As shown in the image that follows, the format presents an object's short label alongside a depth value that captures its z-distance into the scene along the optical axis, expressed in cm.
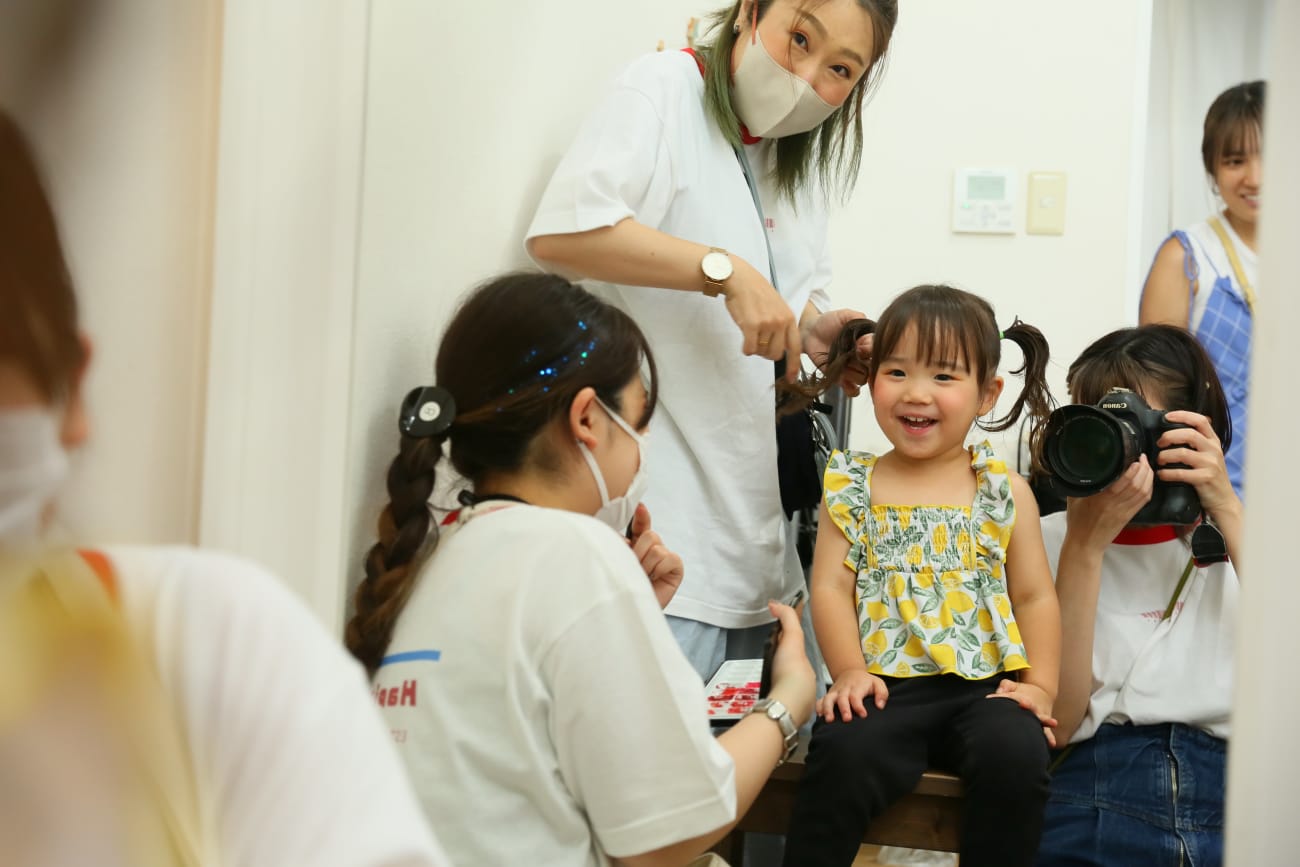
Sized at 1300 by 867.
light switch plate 239
